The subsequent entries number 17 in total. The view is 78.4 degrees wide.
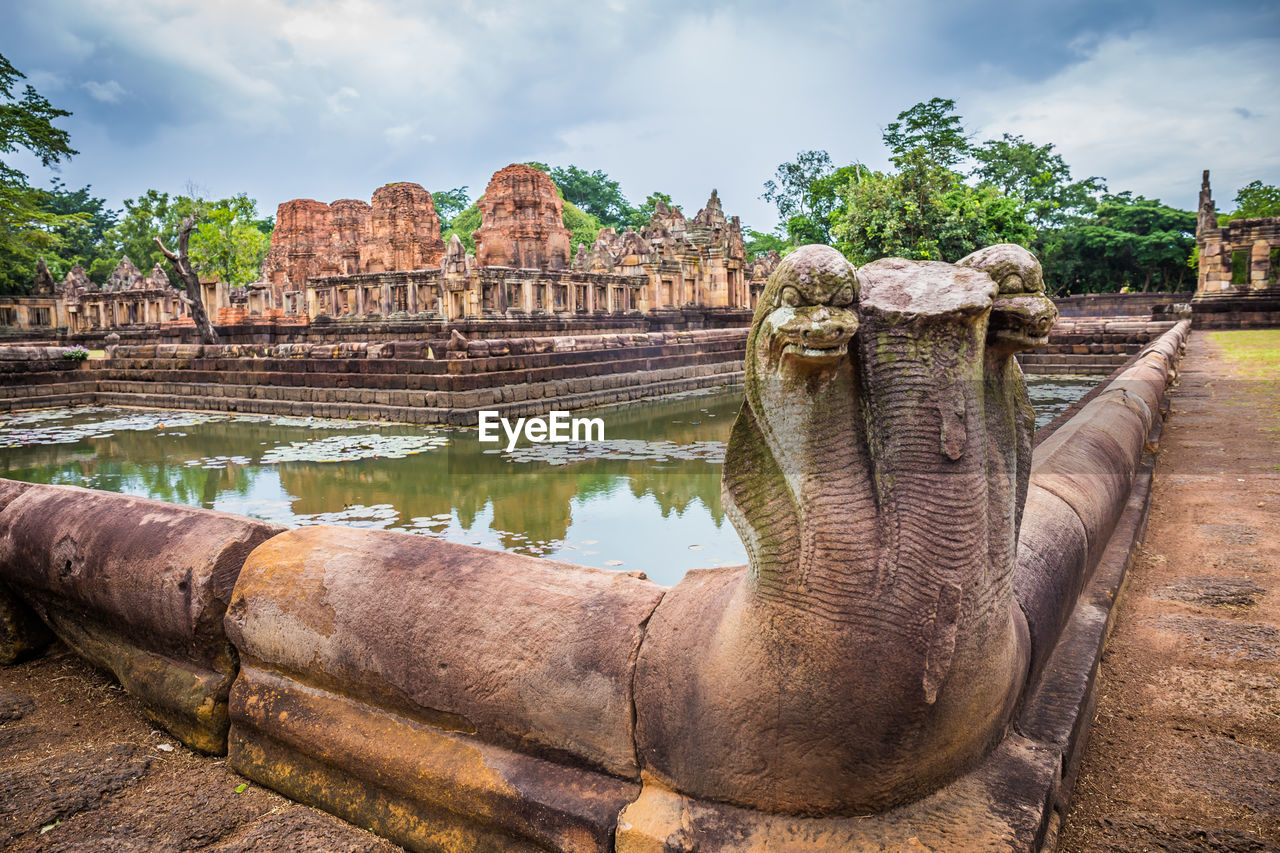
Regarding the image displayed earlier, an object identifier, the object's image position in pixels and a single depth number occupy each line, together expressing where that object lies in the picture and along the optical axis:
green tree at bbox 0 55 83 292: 21.41
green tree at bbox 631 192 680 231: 56.08
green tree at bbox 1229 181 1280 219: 42.41
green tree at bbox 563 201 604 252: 48.72
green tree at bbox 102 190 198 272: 42.75
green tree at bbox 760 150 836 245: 45.06
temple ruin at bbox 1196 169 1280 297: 24.77
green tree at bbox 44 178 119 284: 41.81
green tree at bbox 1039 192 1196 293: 38.03
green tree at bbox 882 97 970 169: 31.61
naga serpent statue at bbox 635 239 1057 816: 1.24
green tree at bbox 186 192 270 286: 39.34
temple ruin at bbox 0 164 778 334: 19.41
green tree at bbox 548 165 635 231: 57.25
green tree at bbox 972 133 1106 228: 40.81
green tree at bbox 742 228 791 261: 51.96
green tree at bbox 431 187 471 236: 61.69
